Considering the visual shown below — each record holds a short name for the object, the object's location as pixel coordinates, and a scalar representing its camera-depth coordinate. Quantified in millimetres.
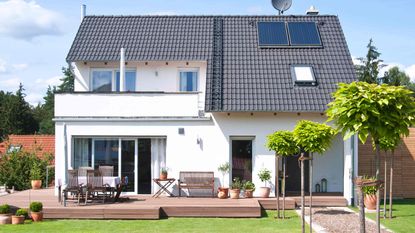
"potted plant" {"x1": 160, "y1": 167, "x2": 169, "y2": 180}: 20378
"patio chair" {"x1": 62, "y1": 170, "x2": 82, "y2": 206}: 18139
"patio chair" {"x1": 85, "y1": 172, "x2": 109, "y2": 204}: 18516
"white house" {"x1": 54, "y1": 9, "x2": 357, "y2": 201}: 20734
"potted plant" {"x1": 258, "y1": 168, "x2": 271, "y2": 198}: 20328
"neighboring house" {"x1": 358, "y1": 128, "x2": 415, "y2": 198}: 22406
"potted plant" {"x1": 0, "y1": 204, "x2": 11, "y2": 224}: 16438
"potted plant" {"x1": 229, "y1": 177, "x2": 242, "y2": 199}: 20031
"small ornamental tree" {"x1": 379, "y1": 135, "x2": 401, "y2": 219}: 17234
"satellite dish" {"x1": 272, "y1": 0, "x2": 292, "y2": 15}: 27188
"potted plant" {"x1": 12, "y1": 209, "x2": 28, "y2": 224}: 16344
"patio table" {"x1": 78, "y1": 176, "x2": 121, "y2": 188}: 18906
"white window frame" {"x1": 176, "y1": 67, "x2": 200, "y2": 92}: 23469
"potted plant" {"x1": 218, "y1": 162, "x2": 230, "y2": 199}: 20141
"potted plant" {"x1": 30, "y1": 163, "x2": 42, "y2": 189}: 24250
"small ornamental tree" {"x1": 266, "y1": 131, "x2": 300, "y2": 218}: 17250
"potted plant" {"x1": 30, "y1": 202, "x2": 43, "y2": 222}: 16688
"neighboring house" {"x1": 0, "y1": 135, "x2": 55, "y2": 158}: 27719
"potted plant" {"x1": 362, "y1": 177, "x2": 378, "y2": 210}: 18766
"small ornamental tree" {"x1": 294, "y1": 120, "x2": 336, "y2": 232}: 14979
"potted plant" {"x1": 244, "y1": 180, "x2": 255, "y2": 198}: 20234
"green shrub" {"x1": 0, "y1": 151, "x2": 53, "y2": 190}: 25656
